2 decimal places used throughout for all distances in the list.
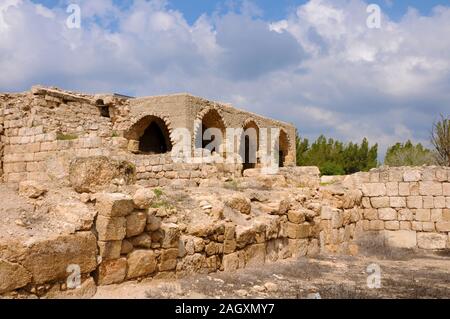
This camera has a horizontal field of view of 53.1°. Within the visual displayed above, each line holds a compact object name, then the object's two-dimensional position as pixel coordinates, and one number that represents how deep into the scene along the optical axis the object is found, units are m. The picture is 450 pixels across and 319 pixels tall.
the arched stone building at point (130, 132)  11.41
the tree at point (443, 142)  23.02
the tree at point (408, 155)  28.48
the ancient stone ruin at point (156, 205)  4.32
